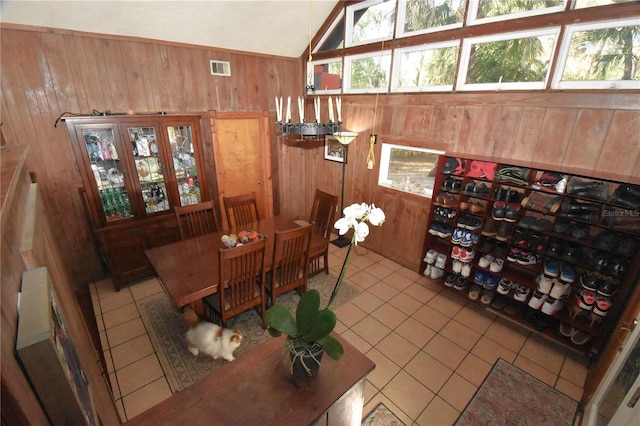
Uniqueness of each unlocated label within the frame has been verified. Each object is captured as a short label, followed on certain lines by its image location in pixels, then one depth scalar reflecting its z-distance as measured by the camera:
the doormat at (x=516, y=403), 2.04
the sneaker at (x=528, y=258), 2.62
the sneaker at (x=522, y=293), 2.71
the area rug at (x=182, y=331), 2.34
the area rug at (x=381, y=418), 2.00
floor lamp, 3.41
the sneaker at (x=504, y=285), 2.82
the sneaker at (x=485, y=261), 2.88
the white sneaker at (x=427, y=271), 3.40
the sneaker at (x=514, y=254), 2.67
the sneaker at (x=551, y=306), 2.55
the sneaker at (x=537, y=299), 2.62
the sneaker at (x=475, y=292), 3.03
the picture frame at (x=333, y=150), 4.36
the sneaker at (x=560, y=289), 2.47
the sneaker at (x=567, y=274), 2.39
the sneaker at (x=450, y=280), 3.22
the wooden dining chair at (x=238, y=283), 2.19
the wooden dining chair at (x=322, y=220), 3.28
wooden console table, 1.13
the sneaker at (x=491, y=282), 2.89
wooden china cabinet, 2.91
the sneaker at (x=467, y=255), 2.98
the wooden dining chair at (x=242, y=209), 3.34
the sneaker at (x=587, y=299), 2.30
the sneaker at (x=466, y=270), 3.03
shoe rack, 2.19
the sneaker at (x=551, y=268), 2.47
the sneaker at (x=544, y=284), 2.53
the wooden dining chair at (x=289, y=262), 2.46
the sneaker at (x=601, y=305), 2.23
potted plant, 1.16
